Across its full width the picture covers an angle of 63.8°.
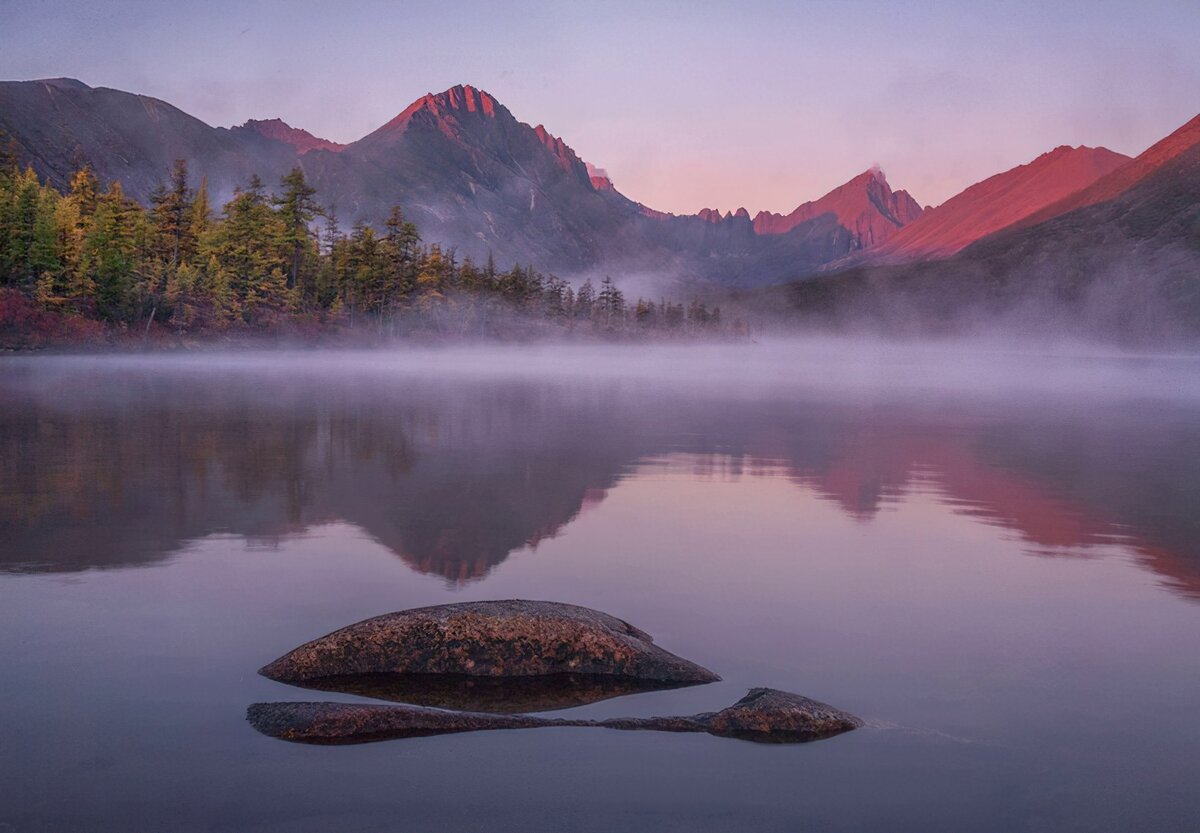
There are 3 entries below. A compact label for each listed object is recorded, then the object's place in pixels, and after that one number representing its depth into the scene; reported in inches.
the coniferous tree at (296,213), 5753.0
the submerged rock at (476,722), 385.1
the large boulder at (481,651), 450.0
